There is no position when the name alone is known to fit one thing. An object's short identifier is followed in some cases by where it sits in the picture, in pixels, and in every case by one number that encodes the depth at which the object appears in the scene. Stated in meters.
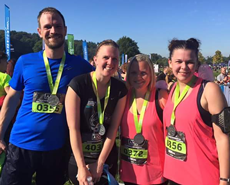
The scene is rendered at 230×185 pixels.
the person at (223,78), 11.45
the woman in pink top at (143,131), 2.04
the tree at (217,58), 60.50
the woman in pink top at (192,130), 1.70
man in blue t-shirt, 2.08
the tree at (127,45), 79.03
